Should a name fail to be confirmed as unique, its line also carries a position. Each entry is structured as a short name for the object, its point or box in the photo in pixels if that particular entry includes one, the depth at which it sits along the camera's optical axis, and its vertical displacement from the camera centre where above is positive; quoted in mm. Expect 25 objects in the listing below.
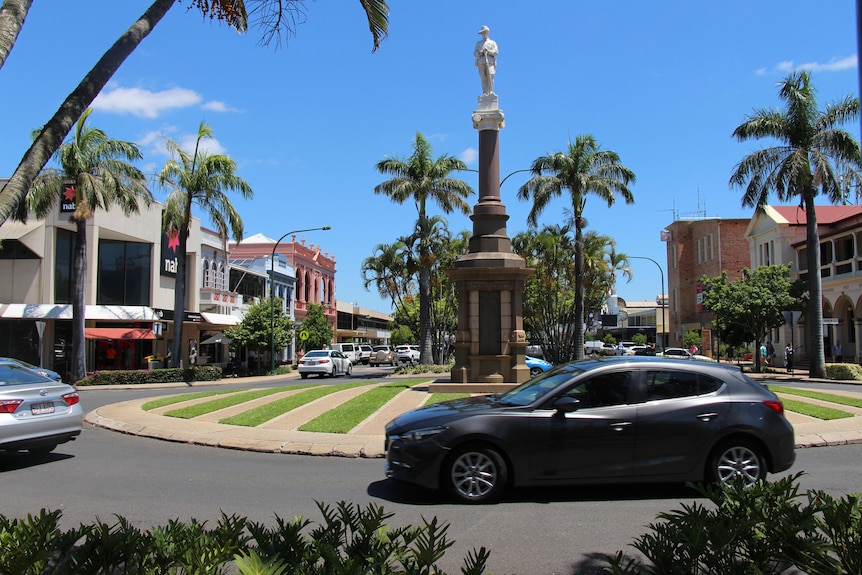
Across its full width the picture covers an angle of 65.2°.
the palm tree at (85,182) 26781 +6334
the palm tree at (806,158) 26000 +7306
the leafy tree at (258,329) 39719 +673
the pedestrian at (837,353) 37125 -519
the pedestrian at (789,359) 34500 -804
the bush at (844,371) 27016 -1103
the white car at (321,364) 35188 -1214
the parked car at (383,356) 54781 -1237
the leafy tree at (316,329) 53600 +929
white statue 19047 +7962
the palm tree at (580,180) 32062 +7772
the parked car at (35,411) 8773 -978
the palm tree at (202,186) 28984 +6643
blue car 24984 -874
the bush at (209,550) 3250 -1067
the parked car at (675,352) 43725 -616
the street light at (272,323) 38688 +1024
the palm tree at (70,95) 4340 +1816
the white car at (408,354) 53262 -1030
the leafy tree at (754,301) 31047 +1972
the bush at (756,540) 3477 -1056
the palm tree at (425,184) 32375 +7528
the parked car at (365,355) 59125 -1274
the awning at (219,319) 39934 +1320
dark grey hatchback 6883 -958
